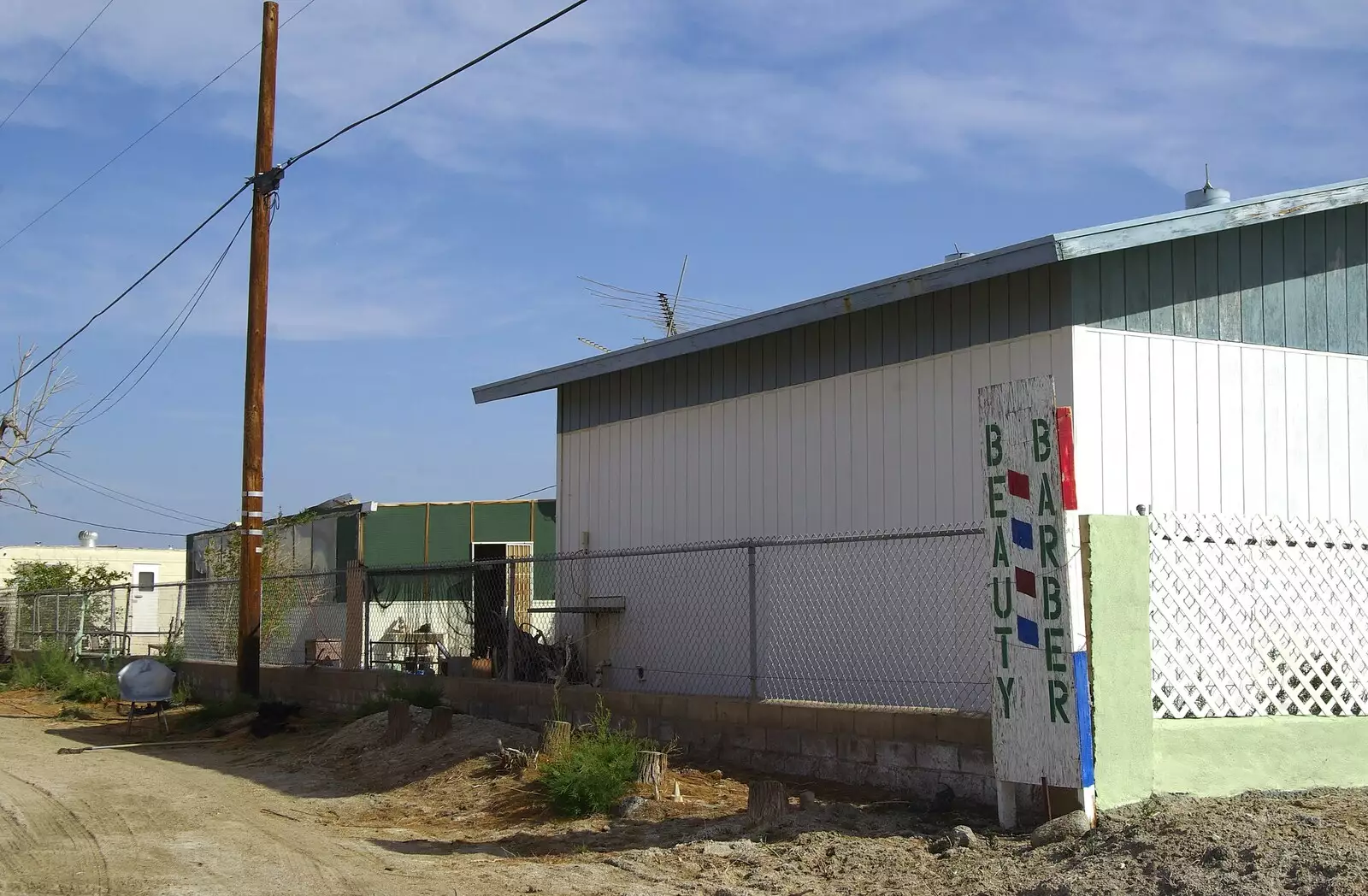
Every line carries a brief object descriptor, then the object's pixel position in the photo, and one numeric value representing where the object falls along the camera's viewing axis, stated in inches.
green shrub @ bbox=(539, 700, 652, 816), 351.8
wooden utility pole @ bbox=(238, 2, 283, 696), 639.8
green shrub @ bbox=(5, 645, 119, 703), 786.8
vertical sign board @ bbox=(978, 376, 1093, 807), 284.0
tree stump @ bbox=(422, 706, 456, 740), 470.3
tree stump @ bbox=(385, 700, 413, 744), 482.9
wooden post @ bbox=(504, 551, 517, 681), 510.9
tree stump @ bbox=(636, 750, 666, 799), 363.6
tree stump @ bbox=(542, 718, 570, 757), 393.7
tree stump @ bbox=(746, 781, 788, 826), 319.3
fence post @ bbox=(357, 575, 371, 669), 602.9
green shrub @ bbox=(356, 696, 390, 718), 545.6
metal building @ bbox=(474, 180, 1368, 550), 390.3
